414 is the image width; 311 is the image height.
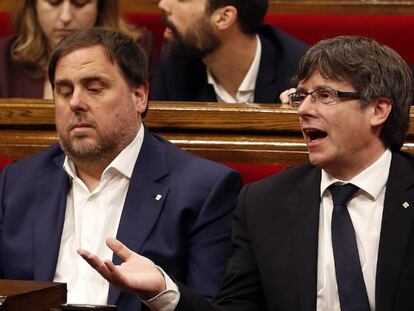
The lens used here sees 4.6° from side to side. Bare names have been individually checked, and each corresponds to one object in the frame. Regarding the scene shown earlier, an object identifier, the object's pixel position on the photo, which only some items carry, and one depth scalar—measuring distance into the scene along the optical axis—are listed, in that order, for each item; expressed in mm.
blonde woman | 9365
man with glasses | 8425
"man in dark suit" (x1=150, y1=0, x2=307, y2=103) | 9315
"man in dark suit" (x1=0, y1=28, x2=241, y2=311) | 8606
